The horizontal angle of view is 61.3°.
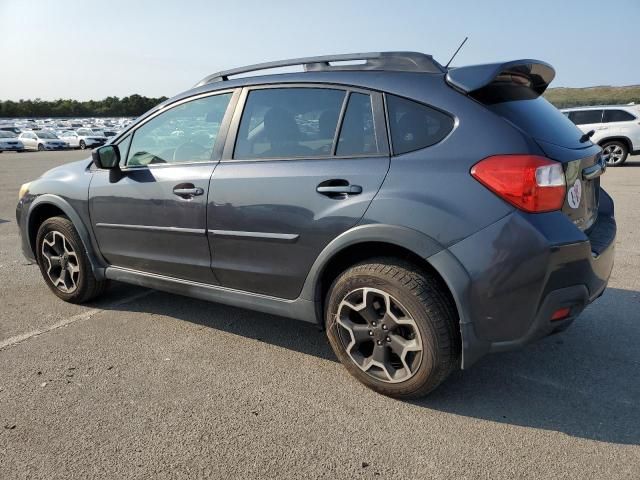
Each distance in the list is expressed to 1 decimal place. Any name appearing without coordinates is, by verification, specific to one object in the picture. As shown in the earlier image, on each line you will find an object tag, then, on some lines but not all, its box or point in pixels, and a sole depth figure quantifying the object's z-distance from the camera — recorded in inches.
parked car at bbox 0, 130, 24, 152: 1389.0
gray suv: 99.8
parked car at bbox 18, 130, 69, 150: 1454.2
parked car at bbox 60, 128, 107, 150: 1516.0
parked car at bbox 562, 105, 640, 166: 588.1
